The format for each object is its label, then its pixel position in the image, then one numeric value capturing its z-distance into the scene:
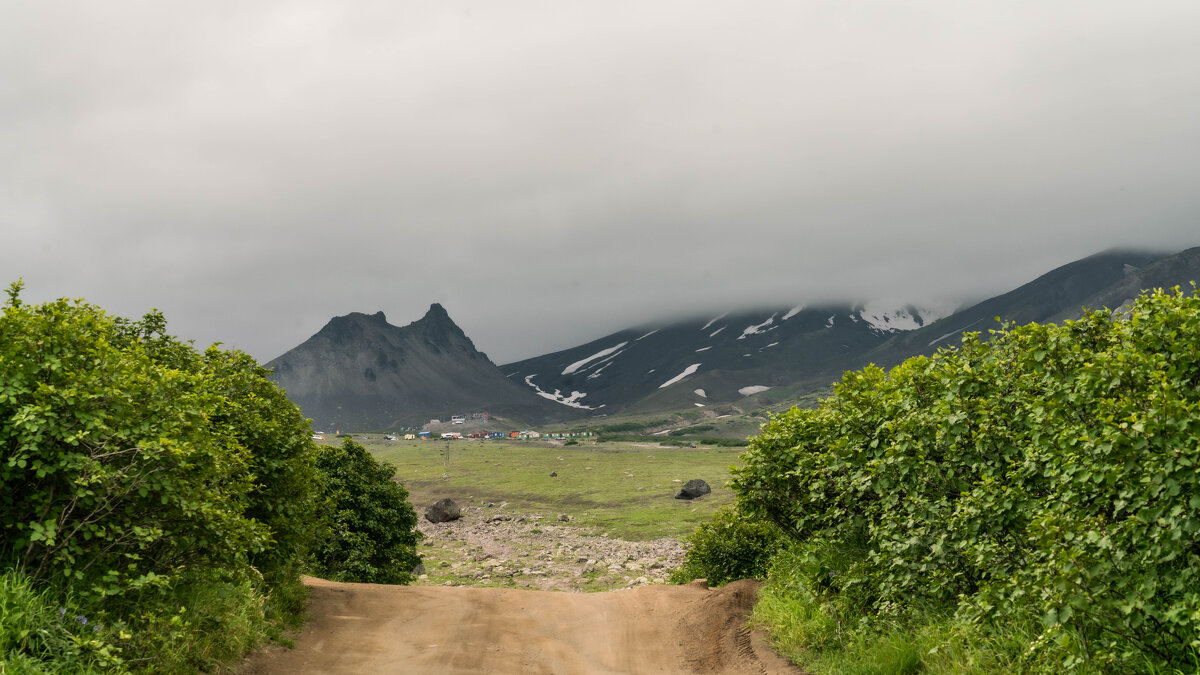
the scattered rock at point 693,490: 138.38
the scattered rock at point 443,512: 118.44
